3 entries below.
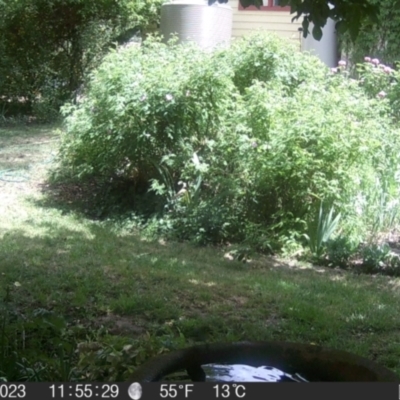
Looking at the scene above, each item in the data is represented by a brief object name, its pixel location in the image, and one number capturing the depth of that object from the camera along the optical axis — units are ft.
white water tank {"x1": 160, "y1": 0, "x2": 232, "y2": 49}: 45.14
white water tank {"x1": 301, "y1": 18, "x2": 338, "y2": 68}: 46.62
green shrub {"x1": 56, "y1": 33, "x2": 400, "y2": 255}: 24.17
